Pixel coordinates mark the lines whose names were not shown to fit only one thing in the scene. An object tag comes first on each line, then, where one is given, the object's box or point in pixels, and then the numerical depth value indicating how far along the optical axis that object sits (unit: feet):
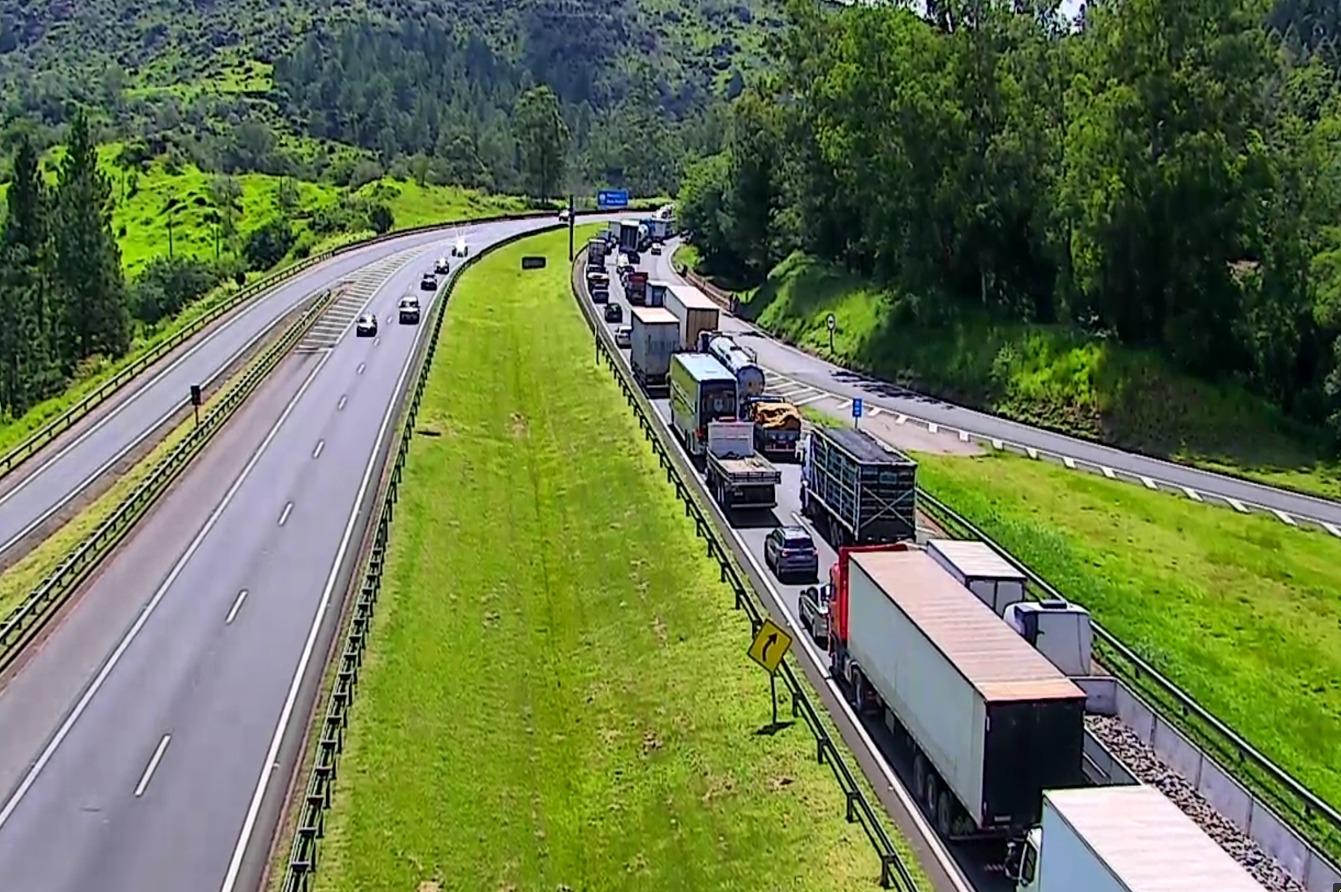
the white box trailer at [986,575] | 122.62
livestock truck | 157.17
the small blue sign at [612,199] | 637.71
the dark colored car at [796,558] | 148.66
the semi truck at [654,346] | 254.27
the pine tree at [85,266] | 353.31
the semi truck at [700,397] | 195.00
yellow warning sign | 110.93
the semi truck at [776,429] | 208.23
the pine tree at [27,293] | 332.19
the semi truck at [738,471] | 173.47
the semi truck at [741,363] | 222.69
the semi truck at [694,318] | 270.05
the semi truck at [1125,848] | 62.95
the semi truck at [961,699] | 86.89
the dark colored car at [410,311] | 330.54
